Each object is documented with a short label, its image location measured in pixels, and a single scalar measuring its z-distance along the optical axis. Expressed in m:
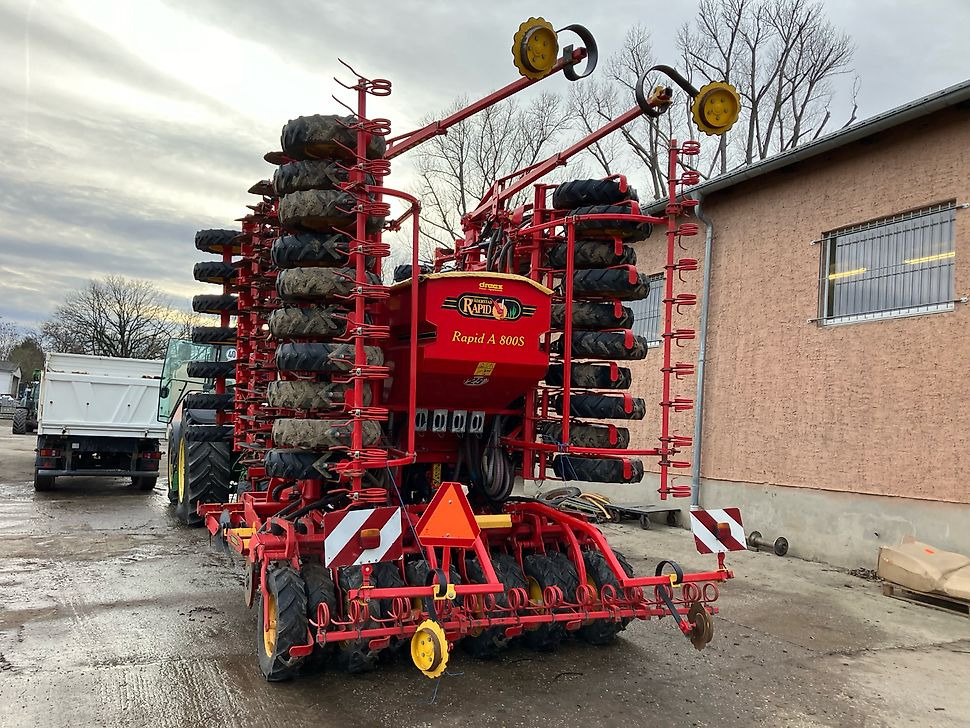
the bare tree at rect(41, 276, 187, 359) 49.47
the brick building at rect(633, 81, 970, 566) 8.30
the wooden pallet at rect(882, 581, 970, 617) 7.25
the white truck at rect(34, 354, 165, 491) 14.16
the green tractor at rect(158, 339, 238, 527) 9.38
